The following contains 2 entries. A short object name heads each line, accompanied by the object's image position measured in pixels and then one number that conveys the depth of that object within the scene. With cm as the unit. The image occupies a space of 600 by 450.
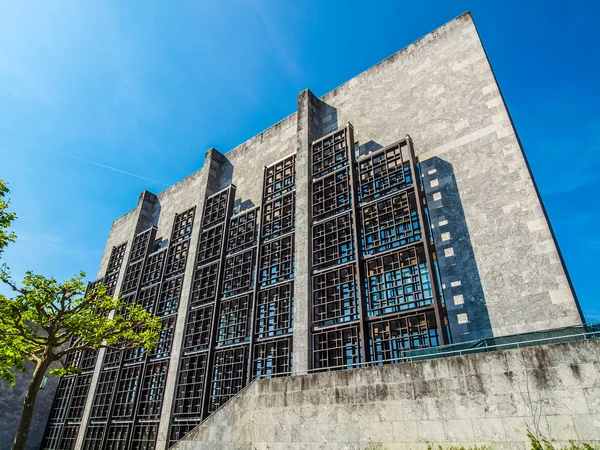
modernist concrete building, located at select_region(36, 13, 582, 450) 1661
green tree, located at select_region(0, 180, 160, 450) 1842
